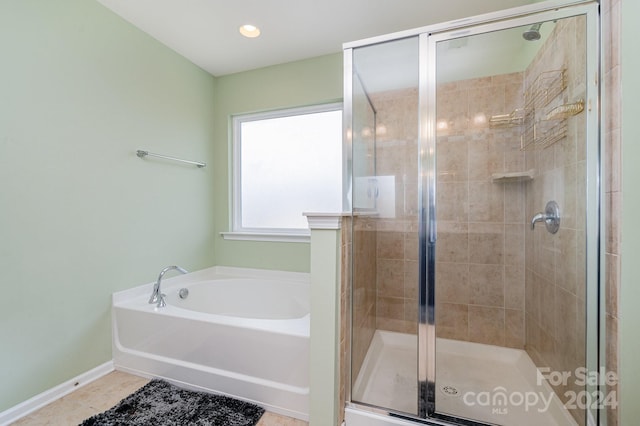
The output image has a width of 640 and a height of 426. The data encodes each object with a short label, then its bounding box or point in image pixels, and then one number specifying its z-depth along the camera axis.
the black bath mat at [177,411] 1.38
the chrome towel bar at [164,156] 2.05
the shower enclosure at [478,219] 1.24
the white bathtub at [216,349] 1.43
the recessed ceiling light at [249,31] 2.04
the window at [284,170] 2.49
